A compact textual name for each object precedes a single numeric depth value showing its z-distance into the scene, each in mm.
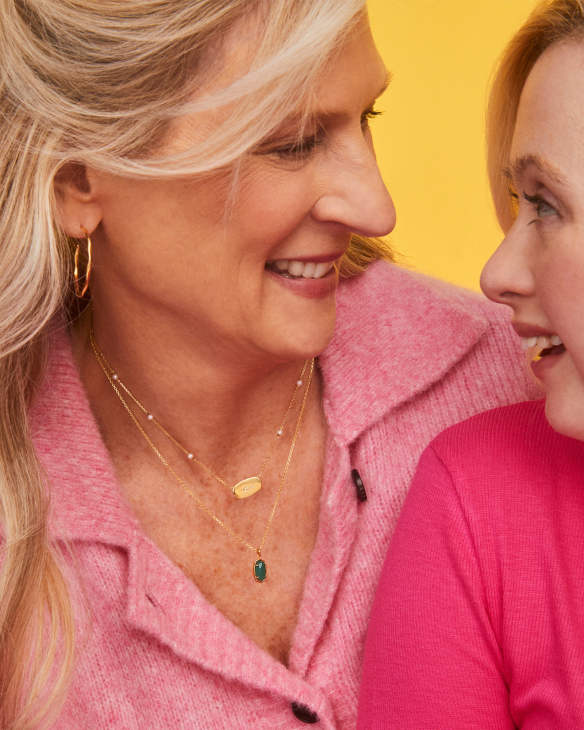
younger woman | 837
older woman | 869
